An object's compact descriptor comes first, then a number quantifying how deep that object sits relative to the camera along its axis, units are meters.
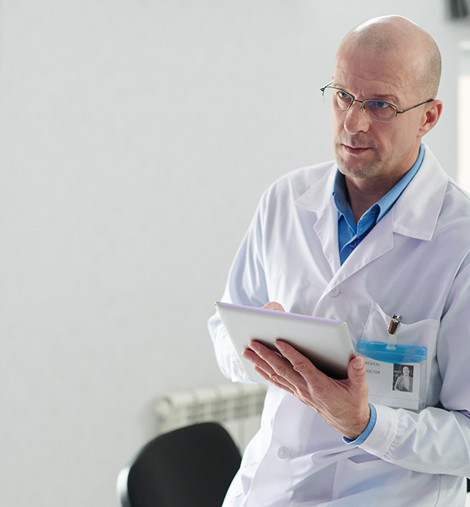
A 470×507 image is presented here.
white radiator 2.45
